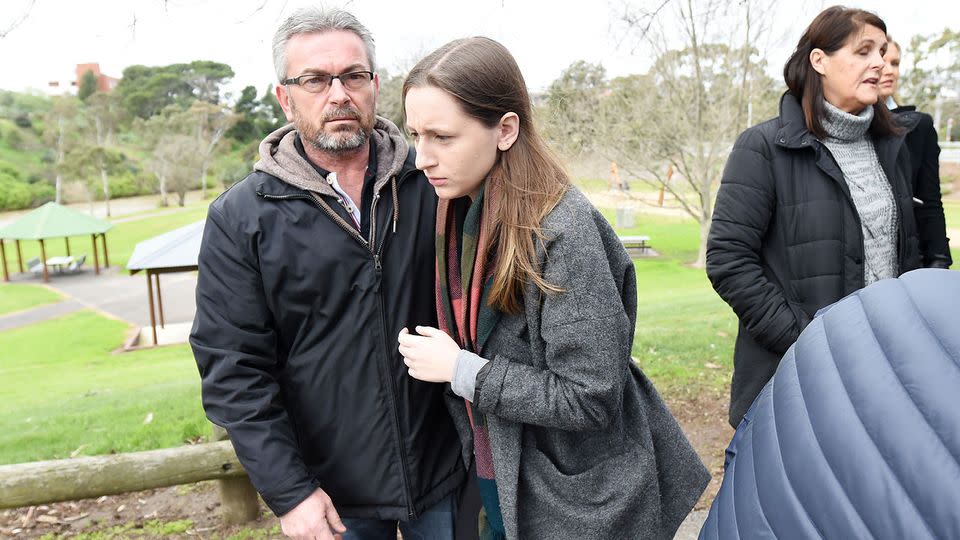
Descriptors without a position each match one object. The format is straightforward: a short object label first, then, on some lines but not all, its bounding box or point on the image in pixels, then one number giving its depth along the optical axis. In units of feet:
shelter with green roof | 88.69
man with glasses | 5.32
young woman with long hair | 4.57
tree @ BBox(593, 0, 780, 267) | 56.34
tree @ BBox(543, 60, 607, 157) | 44.01
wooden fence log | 8.55
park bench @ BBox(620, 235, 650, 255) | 81.56
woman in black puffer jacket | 7.30
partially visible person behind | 8.53
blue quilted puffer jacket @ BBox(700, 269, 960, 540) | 2.34
